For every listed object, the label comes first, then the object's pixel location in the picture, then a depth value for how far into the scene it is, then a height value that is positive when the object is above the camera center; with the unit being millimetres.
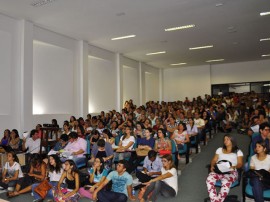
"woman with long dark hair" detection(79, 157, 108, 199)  4152 -1058
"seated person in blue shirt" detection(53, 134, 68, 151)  6031 -741
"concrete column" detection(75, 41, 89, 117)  9812 +1106
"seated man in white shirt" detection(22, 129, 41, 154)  6430 -790
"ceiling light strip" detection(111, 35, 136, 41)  9570 +2716
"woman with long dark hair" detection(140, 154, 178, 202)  3904 -1115
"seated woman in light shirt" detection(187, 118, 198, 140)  6766 -500
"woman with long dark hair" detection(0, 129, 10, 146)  6712 -663
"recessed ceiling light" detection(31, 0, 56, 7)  6234 +2630
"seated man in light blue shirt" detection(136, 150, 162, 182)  4398 -1010
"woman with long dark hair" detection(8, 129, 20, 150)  6711 -735
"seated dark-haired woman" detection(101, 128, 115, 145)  5977 -606
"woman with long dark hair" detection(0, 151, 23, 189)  4734 -1134
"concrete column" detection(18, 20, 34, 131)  7410 +1078
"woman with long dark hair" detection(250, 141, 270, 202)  3688 -722
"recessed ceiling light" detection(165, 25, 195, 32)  8484 +2716
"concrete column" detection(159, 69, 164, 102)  17812 +1598
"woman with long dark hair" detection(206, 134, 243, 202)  3517 -838
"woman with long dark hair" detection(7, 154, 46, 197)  4613 -1215
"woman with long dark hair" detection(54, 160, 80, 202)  3934 -1162
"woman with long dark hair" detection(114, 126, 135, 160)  5684 -794
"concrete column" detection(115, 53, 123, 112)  12438 +1444
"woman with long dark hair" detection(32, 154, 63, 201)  4520 -1028
